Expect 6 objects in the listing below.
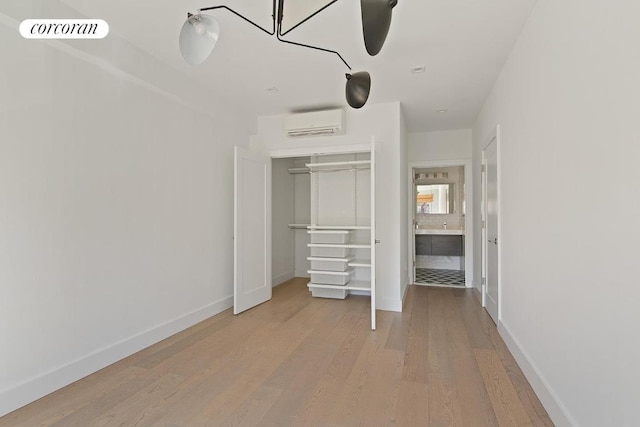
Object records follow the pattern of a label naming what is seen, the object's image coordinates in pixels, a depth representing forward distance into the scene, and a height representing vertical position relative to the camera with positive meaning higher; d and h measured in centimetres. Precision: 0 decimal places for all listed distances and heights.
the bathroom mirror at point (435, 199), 698 +32
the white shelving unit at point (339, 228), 463 -21
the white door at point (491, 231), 352 -21
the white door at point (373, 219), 355 -6
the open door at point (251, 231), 398 -22
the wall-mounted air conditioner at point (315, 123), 416 +117
